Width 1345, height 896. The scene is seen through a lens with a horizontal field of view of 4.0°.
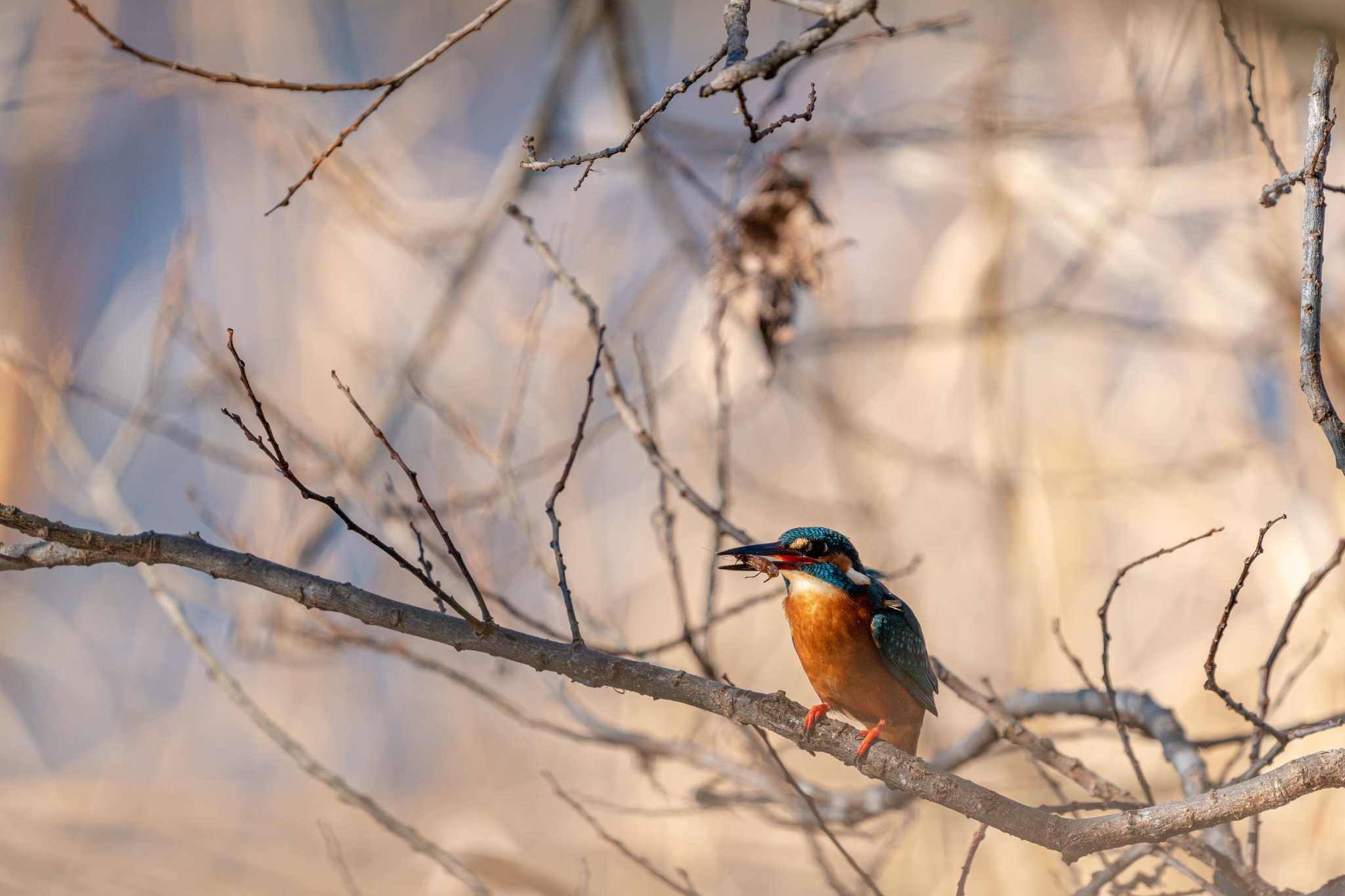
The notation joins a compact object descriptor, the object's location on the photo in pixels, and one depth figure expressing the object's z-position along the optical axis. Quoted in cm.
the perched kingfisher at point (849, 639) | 885
